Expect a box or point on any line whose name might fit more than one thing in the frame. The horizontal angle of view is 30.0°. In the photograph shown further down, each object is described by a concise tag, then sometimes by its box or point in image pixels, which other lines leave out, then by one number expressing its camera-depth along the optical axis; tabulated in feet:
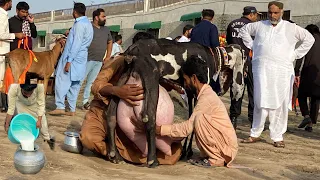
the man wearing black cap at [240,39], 30.04
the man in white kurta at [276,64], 24.23
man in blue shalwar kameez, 30.68
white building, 63.16
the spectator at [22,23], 31.73
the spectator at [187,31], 40.06
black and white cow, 18.19
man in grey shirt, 33.78
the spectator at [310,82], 31.71
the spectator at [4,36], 30.48
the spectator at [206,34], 28.89
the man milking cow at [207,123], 18.65
